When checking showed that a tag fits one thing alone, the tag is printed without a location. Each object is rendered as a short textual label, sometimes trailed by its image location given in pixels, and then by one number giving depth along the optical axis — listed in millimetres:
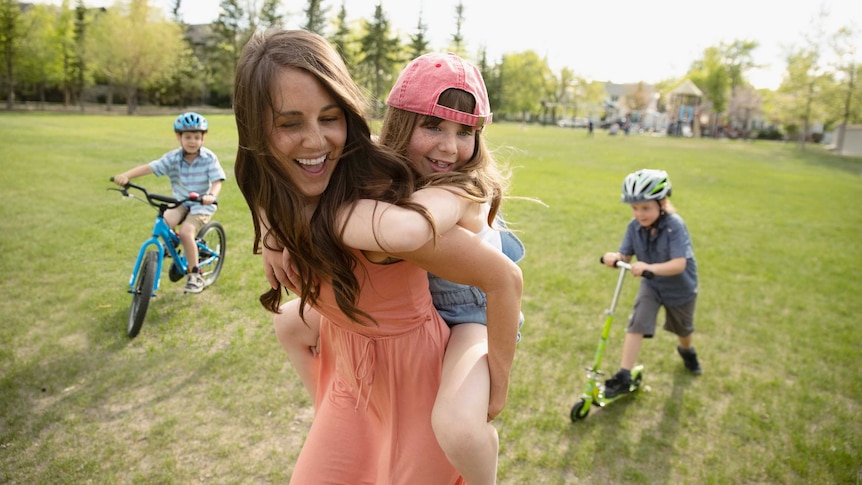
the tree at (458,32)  73688
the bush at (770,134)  66000
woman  1696
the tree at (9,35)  42062
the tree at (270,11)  53781
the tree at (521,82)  84562
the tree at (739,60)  74250
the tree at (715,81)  73375
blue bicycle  5609
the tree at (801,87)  44938
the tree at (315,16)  56341
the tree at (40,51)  46844
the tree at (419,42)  62719
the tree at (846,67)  42312
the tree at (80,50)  50125
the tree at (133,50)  48062
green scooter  4605
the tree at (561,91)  91000
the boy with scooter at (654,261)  4562
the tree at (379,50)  57281
